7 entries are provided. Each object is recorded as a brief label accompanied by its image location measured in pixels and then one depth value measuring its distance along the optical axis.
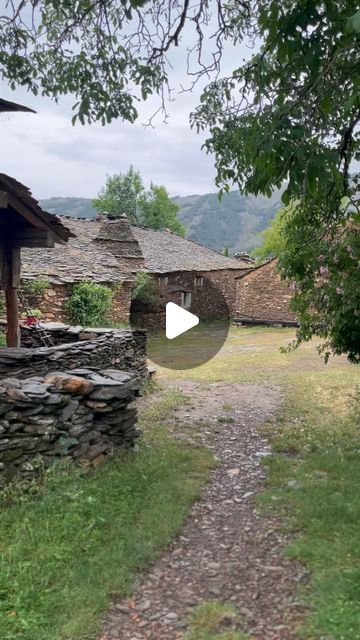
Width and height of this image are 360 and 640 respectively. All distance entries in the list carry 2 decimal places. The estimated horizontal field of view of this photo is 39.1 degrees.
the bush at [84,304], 19.55
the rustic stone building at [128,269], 19.42
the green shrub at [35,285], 17.99
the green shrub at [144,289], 24.89
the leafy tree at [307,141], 3.97
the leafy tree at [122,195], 58.16
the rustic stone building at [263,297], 30.11
